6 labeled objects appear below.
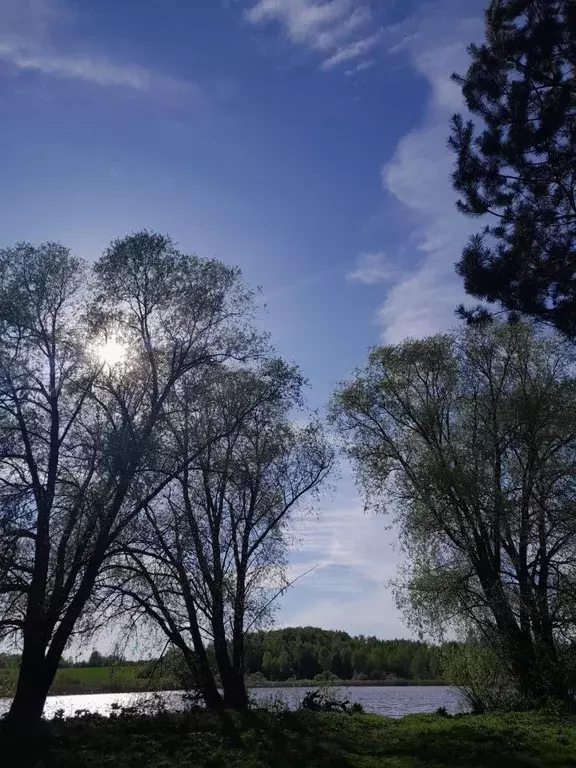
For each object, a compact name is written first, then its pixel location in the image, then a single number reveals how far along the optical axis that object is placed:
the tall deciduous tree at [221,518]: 18.77
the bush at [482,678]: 22.77
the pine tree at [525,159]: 12.43
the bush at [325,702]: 23.67
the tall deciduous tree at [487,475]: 22.09
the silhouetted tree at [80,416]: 16.41
